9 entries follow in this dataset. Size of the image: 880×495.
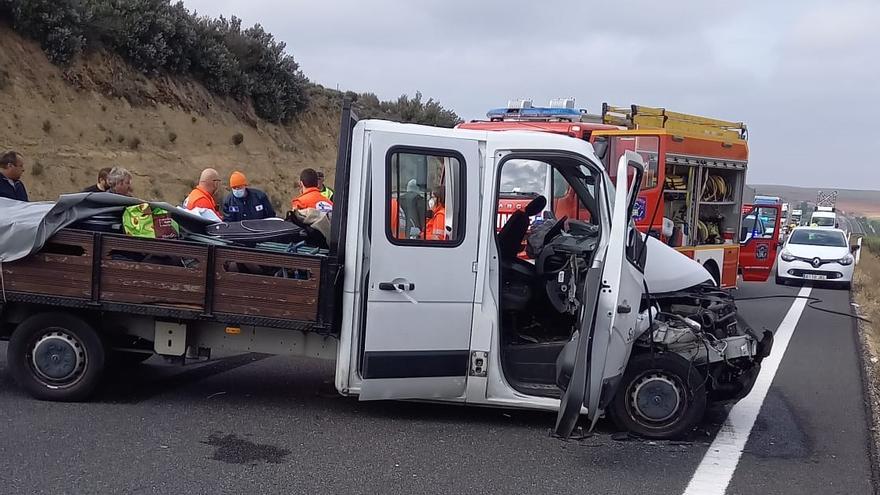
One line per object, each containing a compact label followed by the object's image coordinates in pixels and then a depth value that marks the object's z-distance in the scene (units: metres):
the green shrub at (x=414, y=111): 35.00
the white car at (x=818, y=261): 20.09
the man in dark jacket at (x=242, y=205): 9.28
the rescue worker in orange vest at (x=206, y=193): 8.53
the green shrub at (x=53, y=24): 19.66
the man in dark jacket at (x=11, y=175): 7.95
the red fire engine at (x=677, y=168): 10.39
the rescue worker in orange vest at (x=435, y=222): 6.05
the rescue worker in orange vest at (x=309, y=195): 9.29
